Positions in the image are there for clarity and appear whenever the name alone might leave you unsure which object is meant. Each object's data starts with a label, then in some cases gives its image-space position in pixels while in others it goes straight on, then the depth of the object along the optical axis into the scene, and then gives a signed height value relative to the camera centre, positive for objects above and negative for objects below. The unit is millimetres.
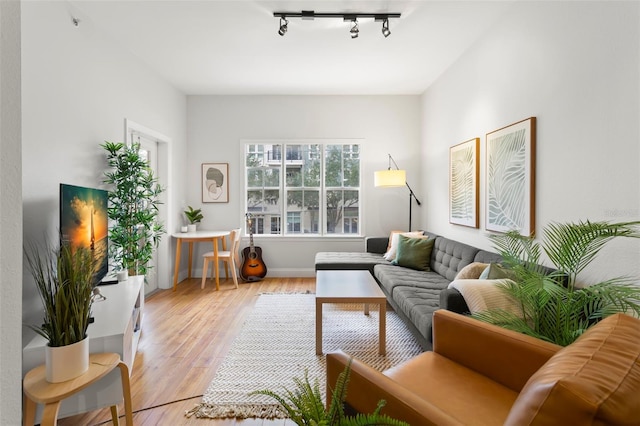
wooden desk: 4191 -405
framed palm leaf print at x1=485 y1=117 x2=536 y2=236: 2357 +257
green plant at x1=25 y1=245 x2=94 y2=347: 1479 -446
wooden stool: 1349 -794
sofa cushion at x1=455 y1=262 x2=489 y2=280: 2326 -467
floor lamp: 4234 +414
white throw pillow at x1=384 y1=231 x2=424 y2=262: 3979 -444
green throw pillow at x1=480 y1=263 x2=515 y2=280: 1990 -425
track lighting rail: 2713 +1674
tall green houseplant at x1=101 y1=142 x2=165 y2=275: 2887 +25
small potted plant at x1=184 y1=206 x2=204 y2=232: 4660 -125
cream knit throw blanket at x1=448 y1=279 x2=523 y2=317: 1770 -510
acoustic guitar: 4695 -828
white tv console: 1585 -761
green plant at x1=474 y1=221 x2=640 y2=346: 1401 -415
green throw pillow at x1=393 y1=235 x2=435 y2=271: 3619 -521
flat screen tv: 2117 -89
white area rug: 1916 -1145
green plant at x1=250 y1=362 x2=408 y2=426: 715 -483
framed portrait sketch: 4945 +419
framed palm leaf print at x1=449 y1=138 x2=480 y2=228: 3170 +285
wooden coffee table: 2461 -696
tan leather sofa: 651 -588
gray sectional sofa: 2154 -677
